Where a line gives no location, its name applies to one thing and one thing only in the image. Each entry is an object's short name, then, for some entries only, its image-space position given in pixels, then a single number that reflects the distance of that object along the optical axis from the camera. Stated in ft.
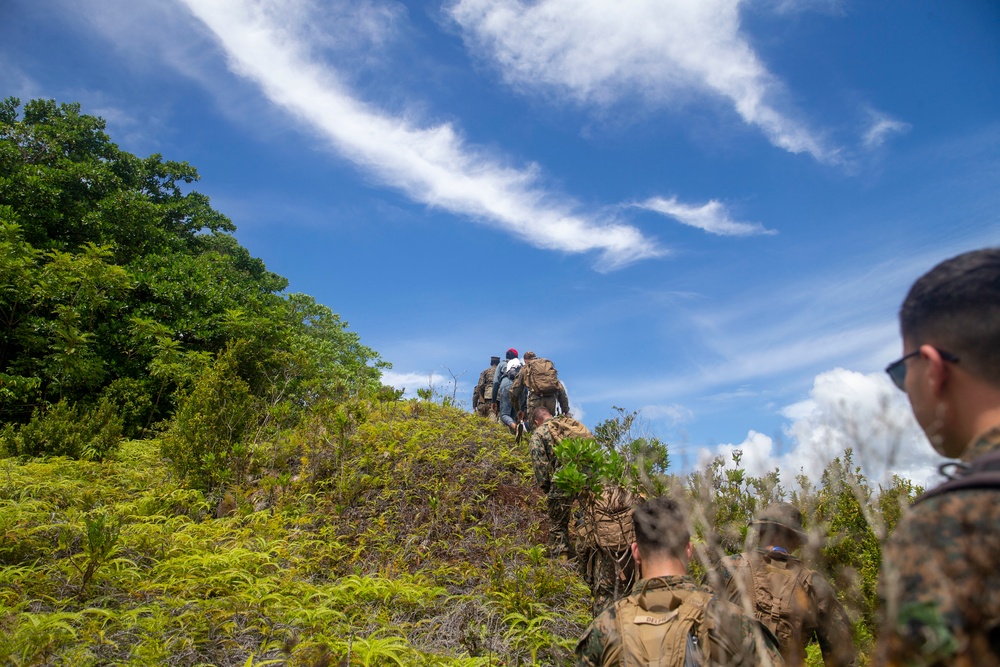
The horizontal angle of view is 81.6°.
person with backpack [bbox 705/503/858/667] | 11.97
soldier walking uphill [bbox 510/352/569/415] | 35.73
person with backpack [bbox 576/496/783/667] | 9.20
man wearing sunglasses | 3.46
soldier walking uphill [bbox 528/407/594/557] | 23.49
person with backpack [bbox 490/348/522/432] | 43.88
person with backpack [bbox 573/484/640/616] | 18.56
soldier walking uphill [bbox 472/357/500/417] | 54.39
